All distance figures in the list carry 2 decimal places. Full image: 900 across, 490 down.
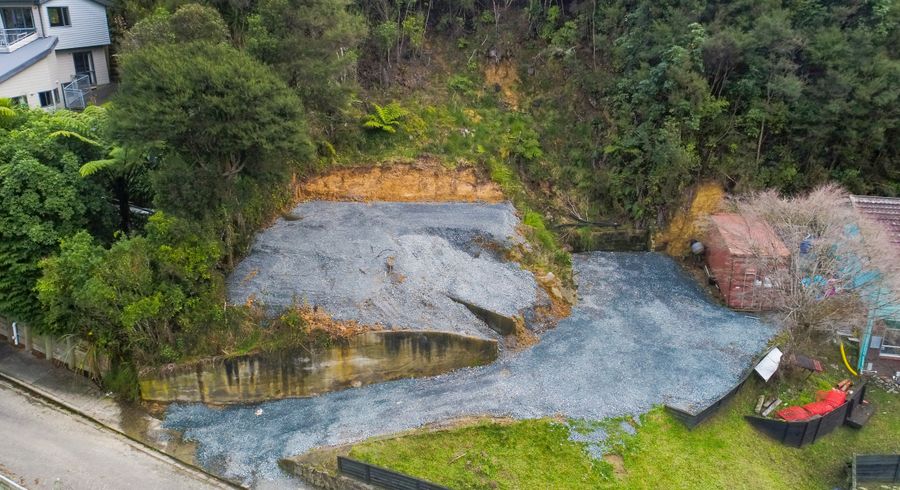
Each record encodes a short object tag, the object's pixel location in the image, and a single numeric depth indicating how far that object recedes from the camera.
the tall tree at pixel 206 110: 13.48
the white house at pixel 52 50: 22.11
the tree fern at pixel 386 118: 22.42
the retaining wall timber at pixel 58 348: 15.70
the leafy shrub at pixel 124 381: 14.94
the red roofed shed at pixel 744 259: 16.69
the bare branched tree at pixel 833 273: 14.46
